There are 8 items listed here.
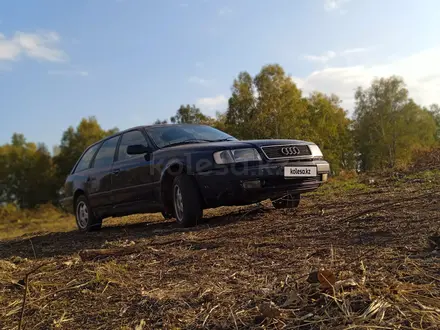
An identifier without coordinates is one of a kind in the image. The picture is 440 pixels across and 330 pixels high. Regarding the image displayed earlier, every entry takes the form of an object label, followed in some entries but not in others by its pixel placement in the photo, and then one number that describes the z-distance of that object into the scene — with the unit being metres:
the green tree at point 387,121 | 50.03
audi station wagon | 5.58
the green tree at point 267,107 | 43.16
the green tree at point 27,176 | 54.41
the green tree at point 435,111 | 64.81
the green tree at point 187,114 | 56.40
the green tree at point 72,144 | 53.28
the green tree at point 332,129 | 50.31
